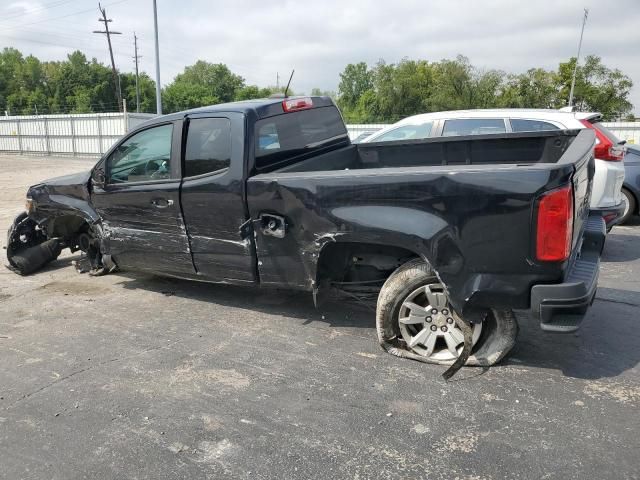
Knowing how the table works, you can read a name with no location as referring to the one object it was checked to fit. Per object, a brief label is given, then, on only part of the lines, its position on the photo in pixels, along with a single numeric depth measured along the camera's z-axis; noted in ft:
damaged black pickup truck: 10.52
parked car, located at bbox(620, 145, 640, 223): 28.63
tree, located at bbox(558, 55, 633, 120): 156.46
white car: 21.08
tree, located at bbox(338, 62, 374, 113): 283.18
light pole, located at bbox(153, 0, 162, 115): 89.66
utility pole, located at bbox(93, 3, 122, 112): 164.45
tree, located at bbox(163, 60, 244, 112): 287.89
